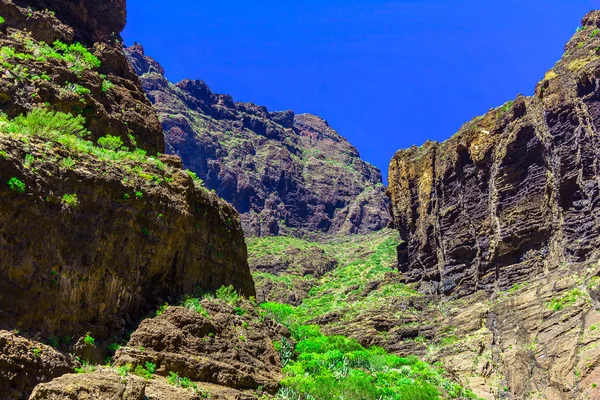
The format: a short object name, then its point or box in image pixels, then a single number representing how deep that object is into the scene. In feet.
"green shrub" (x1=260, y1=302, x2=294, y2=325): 170.91
